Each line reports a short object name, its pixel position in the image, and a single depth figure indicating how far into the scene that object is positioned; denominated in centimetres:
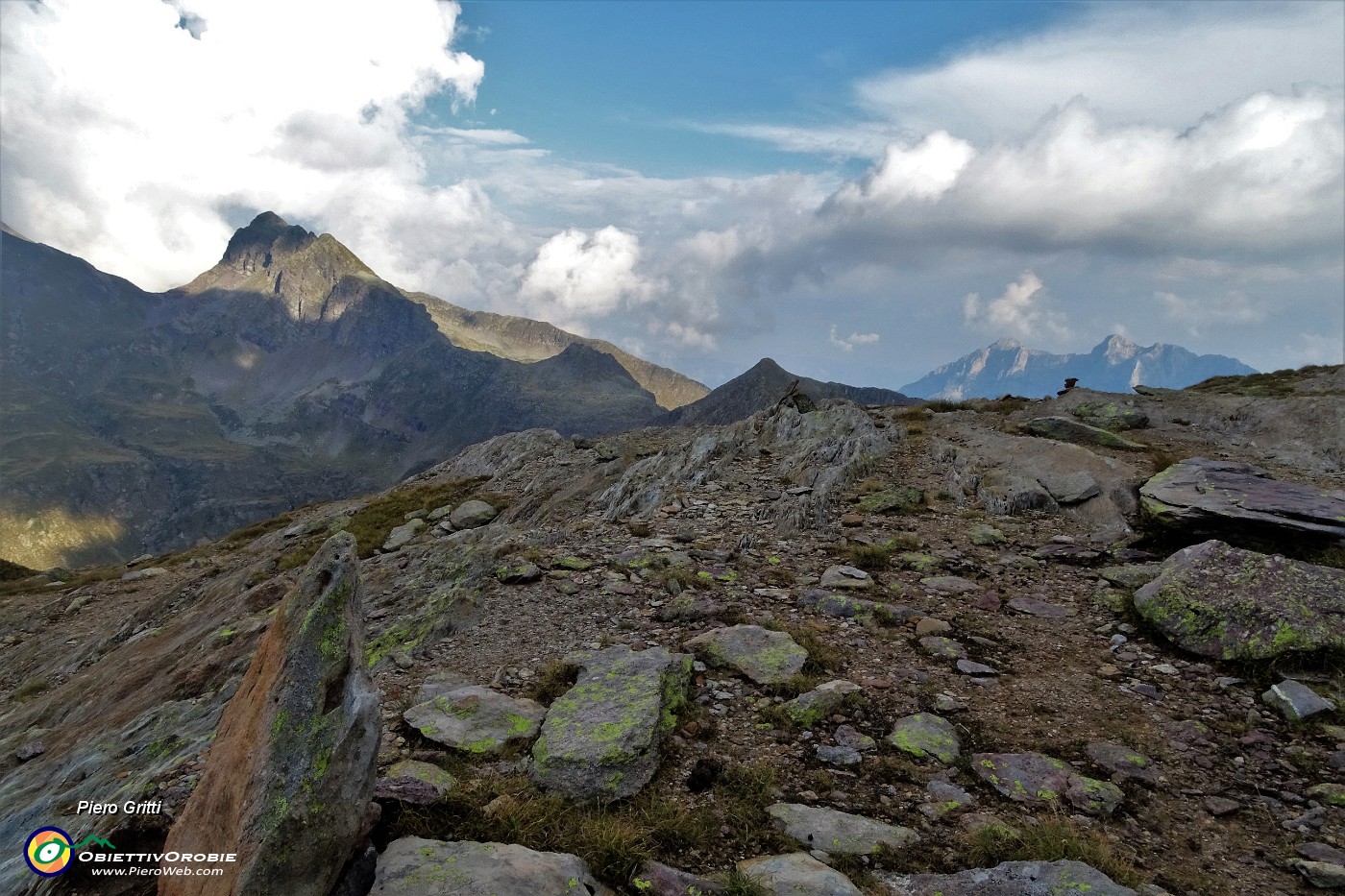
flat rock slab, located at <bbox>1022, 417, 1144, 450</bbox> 2606
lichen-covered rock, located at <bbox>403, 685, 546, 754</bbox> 942
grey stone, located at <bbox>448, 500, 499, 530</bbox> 2994
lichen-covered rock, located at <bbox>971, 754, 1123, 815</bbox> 850
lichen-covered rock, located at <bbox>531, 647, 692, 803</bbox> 848
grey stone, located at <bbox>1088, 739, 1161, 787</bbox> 904
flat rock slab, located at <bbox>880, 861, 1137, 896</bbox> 677
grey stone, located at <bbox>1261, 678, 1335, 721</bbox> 995
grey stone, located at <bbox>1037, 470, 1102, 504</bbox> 2098
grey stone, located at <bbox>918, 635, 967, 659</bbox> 1259
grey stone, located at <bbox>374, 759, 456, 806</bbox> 756
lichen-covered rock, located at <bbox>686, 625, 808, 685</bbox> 1170
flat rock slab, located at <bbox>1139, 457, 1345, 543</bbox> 1517
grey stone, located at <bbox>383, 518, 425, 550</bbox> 2835
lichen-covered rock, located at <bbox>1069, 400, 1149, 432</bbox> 3142
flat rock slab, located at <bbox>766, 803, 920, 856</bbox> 766
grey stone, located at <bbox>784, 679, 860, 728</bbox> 1034
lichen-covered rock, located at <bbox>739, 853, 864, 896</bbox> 669
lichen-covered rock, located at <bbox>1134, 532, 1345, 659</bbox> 1131
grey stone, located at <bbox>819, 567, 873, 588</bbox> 1584
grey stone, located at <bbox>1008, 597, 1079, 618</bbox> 1458
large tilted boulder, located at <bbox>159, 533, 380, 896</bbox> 598
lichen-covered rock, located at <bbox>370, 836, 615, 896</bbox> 621
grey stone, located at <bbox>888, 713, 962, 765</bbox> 953
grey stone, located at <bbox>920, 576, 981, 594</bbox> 1579
